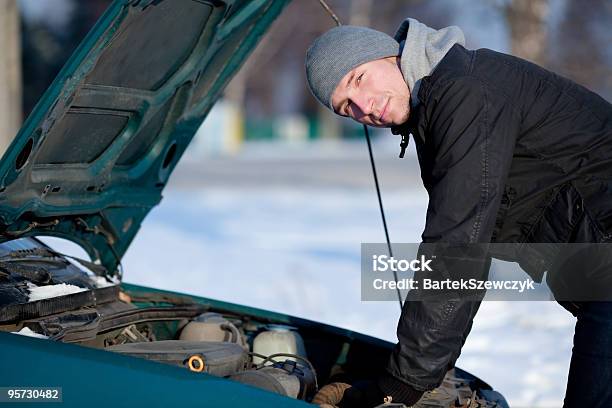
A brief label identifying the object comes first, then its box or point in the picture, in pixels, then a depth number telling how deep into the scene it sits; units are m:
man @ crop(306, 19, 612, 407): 2.35
